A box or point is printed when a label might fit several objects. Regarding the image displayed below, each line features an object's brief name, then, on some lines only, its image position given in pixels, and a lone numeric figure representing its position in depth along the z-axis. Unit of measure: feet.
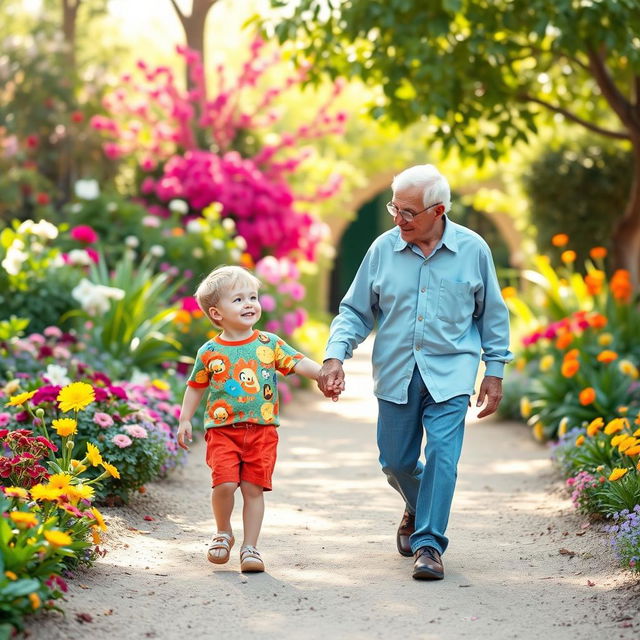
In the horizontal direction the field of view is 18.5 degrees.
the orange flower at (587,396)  39.03
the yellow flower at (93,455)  24.85
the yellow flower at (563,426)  41.22
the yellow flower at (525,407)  47.10
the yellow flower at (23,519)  19.96
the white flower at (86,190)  63.05
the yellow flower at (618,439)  28.83
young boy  25.93
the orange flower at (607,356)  40.02
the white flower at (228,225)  63.05
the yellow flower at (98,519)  23.20
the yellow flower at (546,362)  47.11
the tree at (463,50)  43.40
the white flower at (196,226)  62.82
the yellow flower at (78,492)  22.75
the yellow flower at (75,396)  26.39
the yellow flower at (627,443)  27.65
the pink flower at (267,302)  59.50
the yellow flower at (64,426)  25.33
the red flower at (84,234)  53.33
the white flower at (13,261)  43.96
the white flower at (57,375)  35.34
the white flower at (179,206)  64.29
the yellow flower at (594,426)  32.77
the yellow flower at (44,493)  21.93
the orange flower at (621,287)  51.90
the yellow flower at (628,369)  42.67
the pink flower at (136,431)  29.91
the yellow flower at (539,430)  46.01
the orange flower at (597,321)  48.54
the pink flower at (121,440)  29.98
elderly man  25.65
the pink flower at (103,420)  30.74
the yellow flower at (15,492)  21.51
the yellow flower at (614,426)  30.23
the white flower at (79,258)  50.11
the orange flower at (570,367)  42.68
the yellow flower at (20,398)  26.64
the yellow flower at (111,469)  25.16
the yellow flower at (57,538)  19.91
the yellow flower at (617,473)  26.96
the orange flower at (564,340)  47.48
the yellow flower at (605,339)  46.97
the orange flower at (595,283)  53.19
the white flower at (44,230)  45.55
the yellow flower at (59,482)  22.76
